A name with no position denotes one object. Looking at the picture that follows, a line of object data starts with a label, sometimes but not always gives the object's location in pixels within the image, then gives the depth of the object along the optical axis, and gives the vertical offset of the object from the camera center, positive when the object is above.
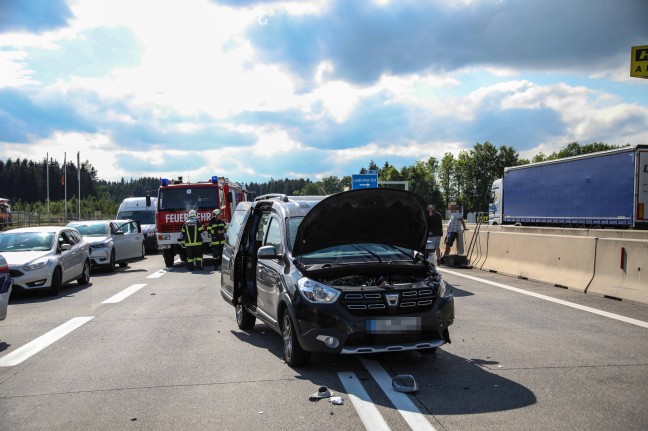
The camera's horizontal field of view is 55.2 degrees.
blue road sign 36.81 +1.39
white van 27.61 -0.59
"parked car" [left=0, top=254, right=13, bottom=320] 8.11 -1.14
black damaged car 5.83 -0.77
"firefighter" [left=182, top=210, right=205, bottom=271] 18.31 -1.20
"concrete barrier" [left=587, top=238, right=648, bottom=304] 10.38 -1.16
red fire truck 20.25 -0.15
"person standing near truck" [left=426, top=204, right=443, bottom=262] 14.53 -0.56
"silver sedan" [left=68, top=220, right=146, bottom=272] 18.42 -1.28
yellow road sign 13.70 +3.18
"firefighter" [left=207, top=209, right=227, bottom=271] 18.28 -0.86
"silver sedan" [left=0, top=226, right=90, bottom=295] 12.42 -1.20
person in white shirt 17.86 -0.69
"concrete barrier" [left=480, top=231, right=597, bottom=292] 12.12 -1.21
